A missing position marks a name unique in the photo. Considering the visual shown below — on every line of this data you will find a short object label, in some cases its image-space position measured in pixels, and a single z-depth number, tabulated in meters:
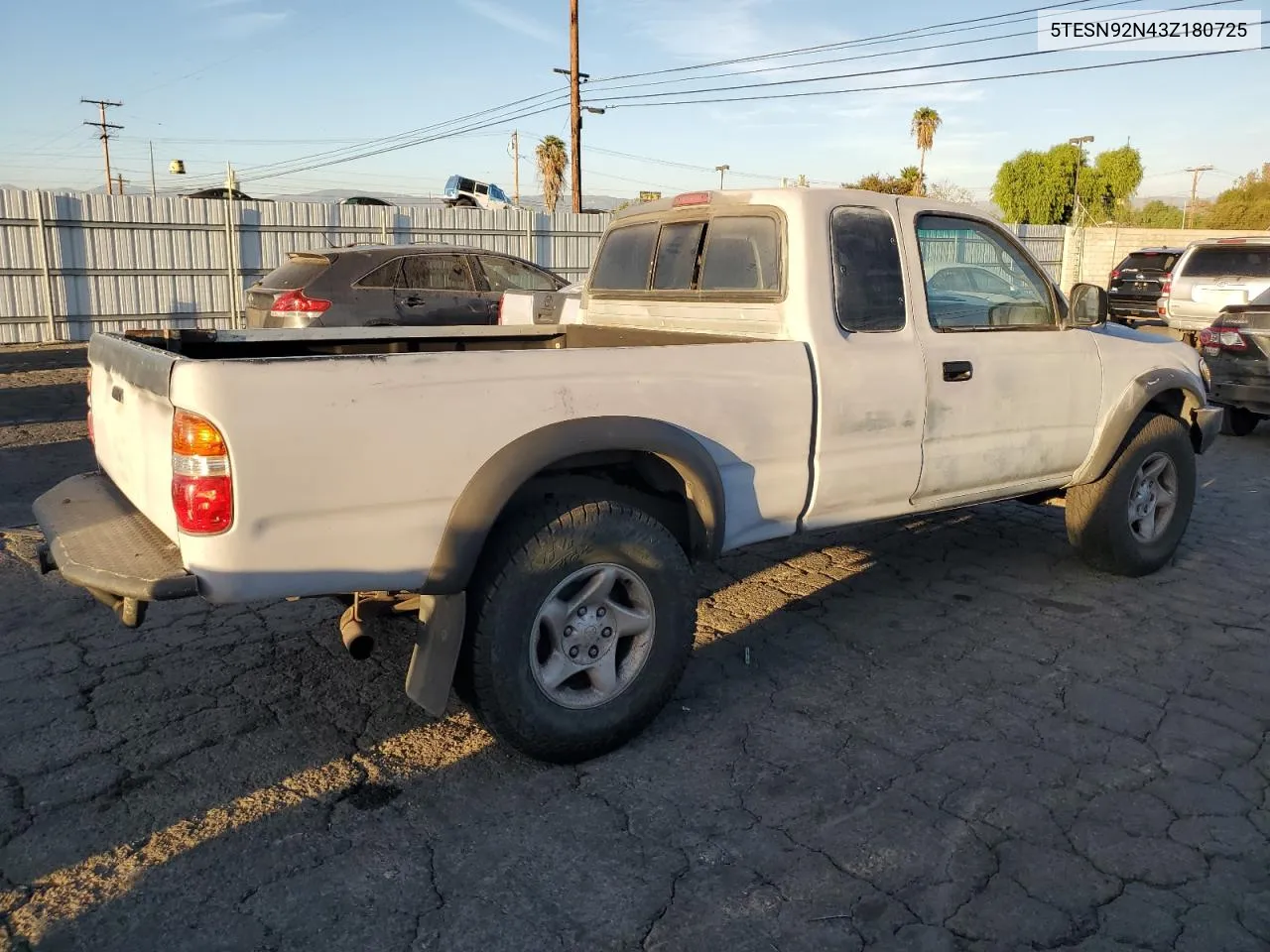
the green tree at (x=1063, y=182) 48.50
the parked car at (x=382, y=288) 10.81
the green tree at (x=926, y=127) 53.41
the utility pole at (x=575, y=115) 24.06
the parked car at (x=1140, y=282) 18.16
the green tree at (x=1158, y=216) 60.81
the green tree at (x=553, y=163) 45.25
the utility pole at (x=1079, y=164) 31.57
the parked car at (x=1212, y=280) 12.98
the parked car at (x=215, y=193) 24.89
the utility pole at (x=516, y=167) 58.91
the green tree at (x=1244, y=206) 46.25
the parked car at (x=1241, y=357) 9.41
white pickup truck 2.88
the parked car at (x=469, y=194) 34.41
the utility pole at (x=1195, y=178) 77.50
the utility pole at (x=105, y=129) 57.56
